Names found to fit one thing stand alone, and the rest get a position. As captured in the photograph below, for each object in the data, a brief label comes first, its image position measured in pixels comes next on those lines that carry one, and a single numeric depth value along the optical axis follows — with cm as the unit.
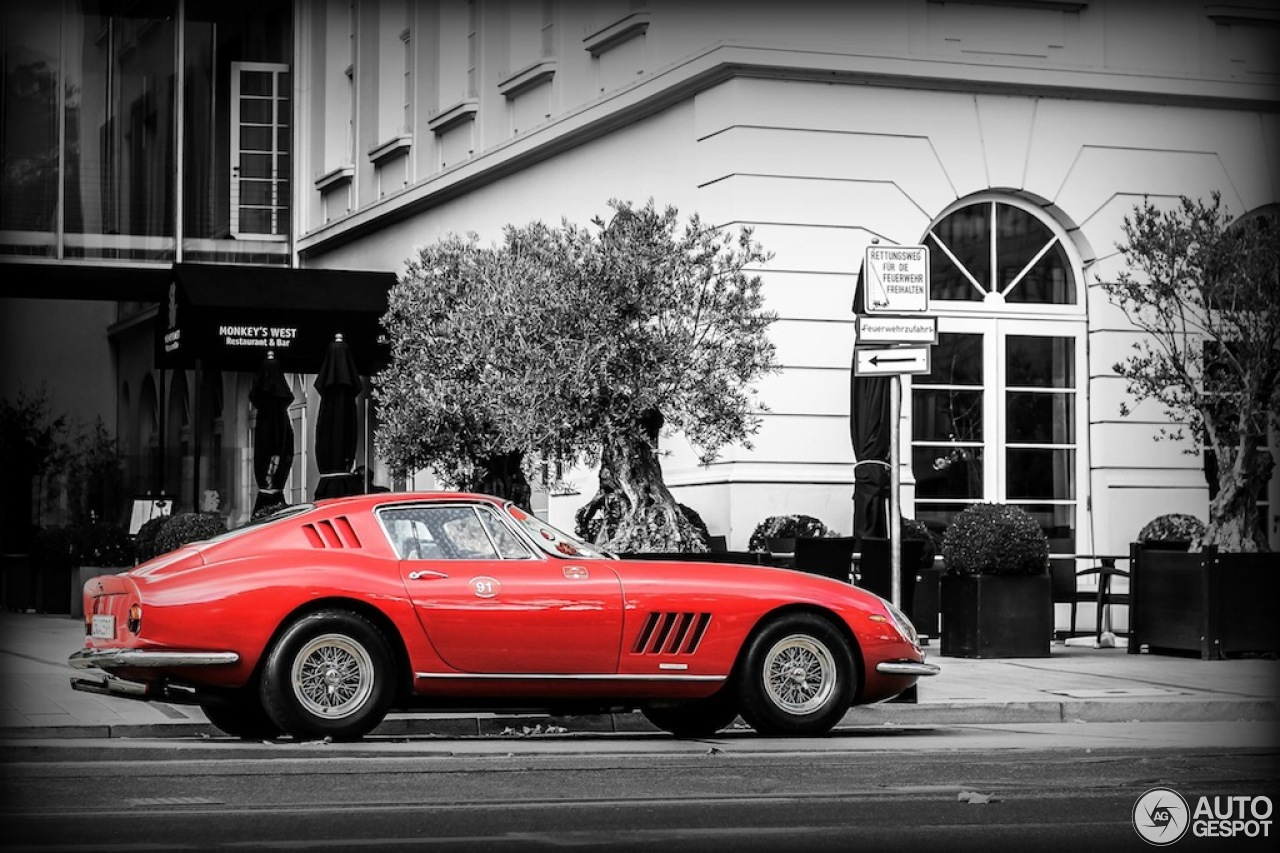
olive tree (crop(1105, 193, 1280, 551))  1653
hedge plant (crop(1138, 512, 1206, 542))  1822
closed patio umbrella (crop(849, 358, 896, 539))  1728
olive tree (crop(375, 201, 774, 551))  1495
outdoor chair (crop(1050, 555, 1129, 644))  1739
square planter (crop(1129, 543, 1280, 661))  1564
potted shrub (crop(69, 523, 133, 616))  2364
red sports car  996
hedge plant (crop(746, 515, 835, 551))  1784
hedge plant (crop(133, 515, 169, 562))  2158
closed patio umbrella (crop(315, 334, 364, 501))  2034
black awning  2545
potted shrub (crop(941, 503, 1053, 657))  1563
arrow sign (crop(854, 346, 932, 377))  1316
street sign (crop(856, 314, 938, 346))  1324
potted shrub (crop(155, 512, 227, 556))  1902
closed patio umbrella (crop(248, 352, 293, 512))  2225
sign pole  1332
